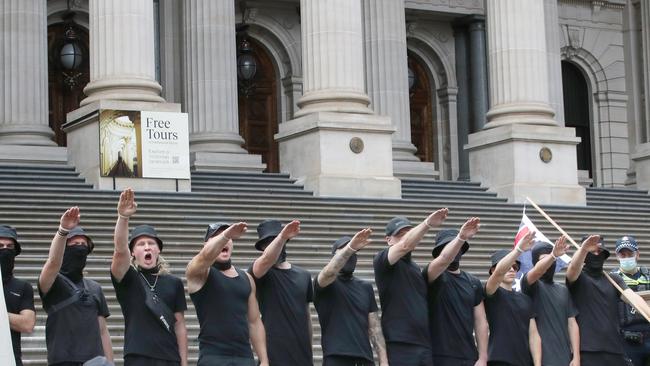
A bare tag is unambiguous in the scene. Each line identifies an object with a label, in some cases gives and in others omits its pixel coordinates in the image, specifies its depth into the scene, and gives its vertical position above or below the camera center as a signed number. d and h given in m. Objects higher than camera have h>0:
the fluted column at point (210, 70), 28.97 +2.95
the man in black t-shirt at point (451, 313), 11.91 -0.71
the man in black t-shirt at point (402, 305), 11.69 -0.62
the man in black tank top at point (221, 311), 10.68 -0.57
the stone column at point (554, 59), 33.69 +3.48
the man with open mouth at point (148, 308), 10.55 -0.54
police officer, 13.67 -0.90
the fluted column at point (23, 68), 26.97 +2.88
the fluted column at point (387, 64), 31.28 +3.18
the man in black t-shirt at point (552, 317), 12.88 -0.83
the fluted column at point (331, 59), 25.70 +2.71
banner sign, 23.27 +1.28
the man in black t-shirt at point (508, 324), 12.55 -0.85
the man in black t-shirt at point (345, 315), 11.48 -0.68
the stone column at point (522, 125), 27.70 +1.68
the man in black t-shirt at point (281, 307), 11.20 -0.59
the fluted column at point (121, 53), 23.75 +2.71
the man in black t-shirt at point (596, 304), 12.98 -0.74
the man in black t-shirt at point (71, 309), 10.41 -0.52
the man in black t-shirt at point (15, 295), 10.23 -0.41
